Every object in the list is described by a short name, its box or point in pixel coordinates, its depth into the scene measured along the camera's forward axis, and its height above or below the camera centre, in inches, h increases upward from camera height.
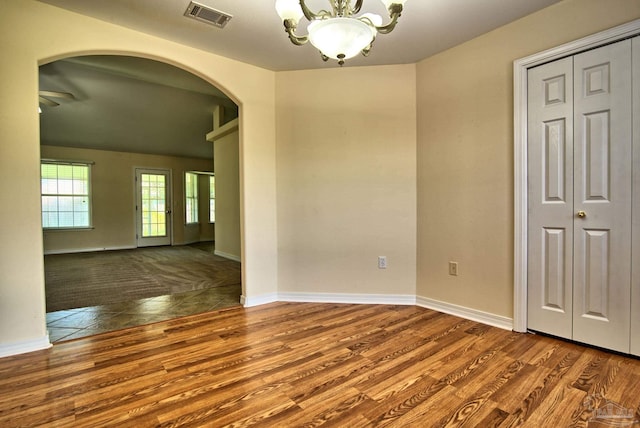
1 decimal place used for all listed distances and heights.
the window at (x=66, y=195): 281.0 +13.5
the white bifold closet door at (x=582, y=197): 81.2 +2.5
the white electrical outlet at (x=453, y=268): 117.1 -23.6
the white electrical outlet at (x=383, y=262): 131.3 -23.4
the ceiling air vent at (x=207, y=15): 90.6 +59.0
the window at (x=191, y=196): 358.2 +14.4
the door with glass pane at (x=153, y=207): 326.6 +1.9
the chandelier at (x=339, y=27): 59.5 +35.5
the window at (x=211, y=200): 381.7 +10.3
